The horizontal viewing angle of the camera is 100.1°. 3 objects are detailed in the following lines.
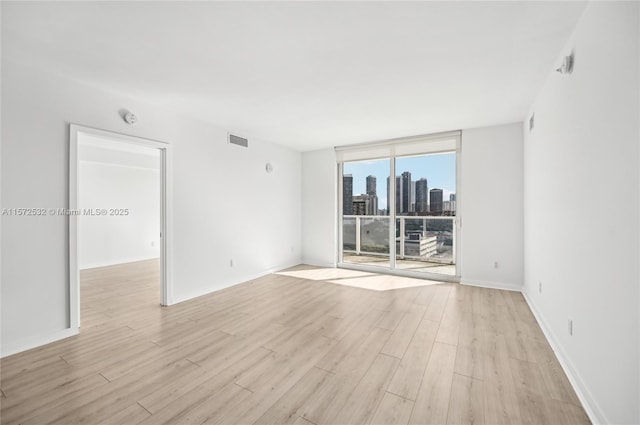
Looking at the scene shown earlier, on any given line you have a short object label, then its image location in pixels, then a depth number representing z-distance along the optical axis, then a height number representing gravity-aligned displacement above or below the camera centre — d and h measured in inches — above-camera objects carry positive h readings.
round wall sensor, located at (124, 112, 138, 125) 120.8 +42.4
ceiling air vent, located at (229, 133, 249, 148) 174.7 +47.6
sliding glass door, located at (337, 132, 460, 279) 193.0 +6.0
